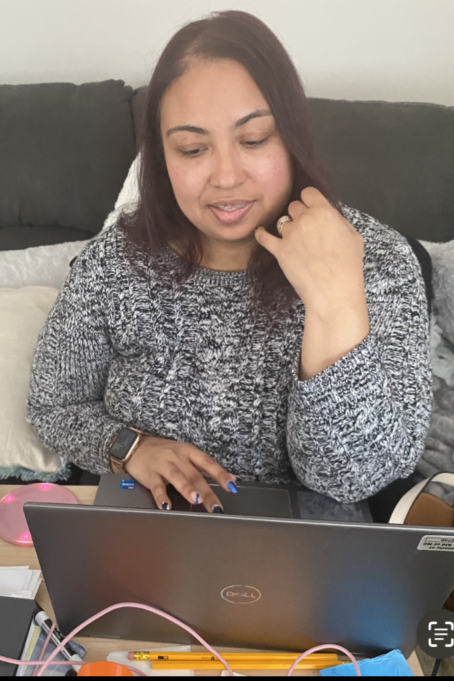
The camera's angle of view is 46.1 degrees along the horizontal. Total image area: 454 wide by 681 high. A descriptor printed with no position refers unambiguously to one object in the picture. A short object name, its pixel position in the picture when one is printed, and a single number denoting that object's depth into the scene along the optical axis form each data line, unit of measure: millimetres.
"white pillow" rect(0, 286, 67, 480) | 1134
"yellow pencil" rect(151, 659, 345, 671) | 581
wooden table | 581
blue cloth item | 561
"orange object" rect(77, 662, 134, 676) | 539
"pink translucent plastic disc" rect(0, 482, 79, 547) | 724
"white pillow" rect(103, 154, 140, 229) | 1352
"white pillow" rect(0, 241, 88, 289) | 1454
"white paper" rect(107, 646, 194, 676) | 583
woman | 740
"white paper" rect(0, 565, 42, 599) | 645
